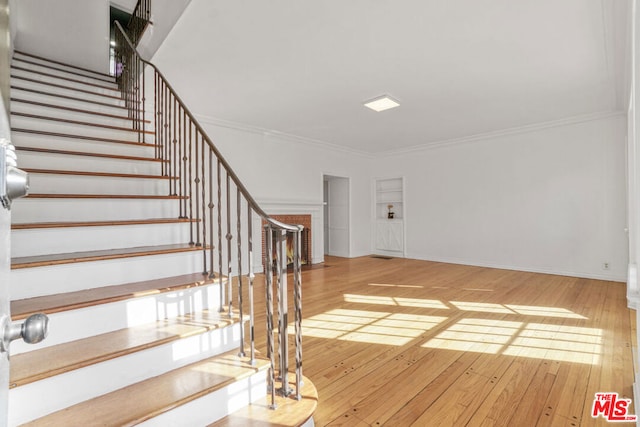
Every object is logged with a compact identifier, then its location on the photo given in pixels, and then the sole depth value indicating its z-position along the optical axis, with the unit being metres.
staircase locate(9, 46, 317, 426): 1.34
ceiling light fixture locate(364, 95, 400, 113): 4.36
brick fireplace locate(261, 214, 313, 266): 6.77
